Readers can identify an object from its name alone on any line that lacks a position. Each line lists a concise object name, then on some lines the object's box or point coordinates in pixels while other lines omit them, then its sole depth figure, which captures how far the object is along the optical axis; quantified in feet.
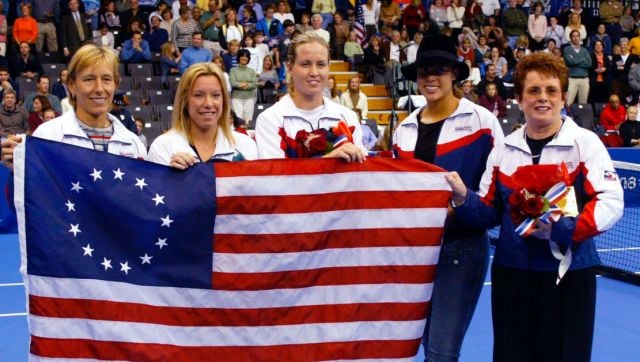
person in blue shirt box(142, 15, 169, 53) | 59.16
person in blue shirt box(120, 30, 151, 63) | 57.06
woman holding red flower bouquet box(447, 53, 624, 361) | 13.03
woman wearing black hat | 14.61
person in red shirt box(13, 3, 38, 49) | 55.42
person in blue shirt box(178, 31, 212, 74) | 56.49
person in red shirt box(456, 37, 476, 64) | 65.26
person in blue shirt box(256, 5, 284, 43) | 63.31
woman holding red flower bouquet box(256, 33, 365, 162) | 14.64
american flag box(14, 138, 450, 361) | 13.69
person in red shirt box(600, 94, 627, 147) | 59.88
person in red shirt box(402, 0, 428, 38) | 68.74
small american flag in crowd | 66.28
